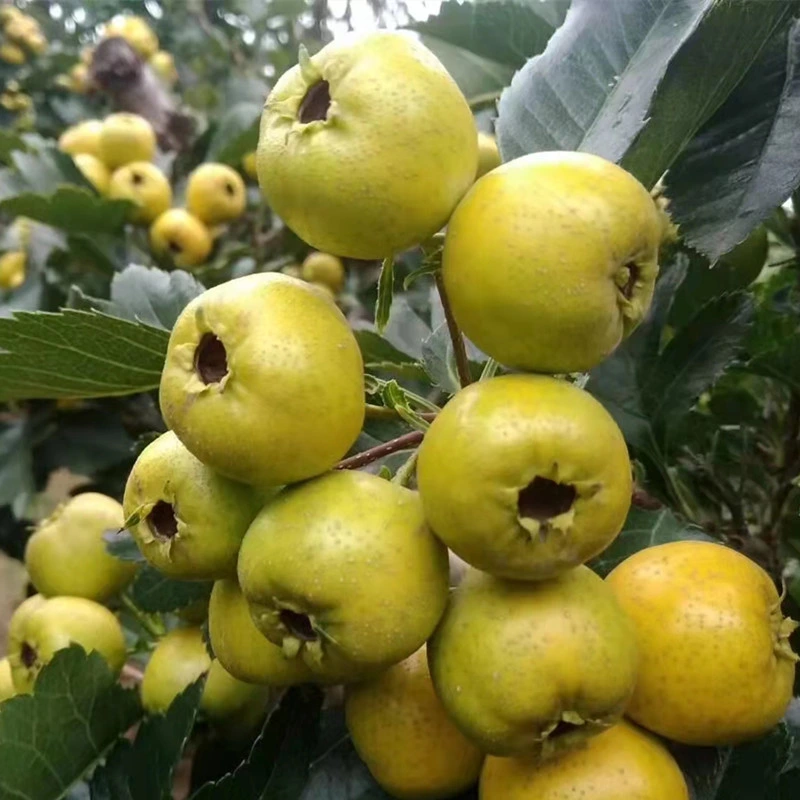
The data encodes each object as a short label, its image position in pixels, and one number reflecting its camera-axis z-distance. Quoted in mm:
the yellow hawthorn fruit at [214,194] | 355
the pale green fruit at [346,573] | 79
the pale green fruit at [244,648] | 90
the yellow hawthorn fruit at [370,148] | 81
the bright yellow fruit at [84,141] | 387
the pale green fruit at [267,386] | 80
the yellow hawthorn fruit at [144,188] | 351
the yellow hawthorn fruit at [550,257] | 78
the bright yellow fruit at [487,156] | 146
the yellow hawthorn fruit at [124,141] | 366
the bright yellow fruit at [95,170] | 365
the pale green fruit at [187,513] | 88
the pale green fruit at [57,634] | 148
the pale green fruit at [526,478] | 74
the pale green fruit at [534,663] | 78
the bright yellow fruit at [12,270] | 351
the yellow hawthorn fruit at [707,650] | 87
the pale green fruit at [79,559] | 165
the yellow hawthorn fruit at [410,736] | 91
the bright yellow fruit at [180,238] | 344
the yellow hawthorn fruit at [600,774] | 84
